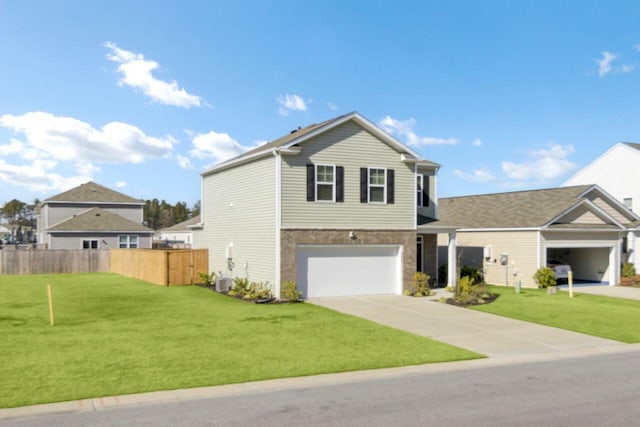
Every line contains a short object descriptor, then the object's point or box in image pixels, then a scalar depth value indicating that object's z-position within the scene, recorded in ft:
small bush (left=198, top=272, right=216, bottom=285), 84.79
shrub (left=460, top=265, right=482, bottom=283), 89.55
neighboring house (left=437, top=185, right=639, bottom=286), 87.56
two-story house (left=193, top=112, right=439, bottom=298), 67.67
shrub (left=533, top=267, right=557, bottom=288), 84.48
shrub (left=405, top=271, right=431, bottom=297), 73.77
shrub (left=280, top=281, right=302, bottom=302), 65.92
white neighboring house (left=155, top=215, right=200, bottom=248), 195.86
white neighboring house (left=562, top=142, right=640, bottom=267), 121.19
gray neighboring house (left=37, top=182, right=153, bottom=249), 138.11
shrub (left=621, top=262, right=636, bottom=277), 97.28
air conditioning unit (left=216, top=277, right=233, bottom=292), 74.63
